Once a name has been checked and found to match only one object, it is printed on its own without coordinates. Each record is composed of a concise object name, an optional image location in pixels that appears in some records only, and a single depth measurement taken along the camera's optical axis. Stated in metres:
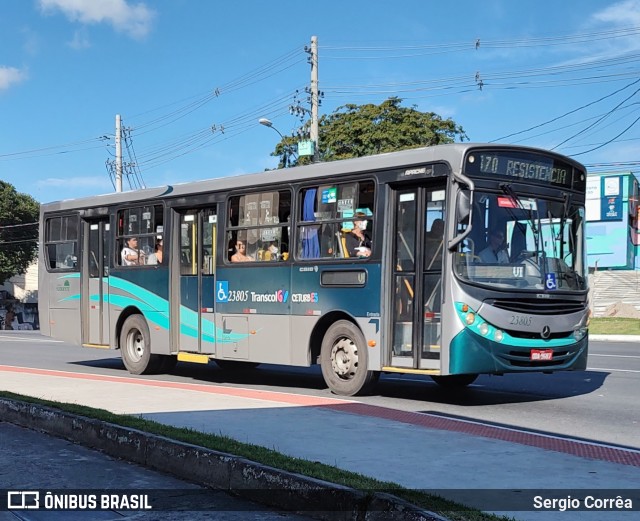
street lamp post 45.56
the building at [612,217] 52.25
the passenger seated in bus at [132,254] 15.84
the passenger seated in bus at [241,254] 13.56
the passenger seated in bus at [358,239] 11.63
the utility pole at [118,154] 42.81
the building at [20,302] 61.88
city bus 10.53
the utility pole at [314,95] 32.50
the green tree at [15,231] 56.38
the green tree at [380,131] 43.59
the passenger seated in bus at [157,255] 15.31
